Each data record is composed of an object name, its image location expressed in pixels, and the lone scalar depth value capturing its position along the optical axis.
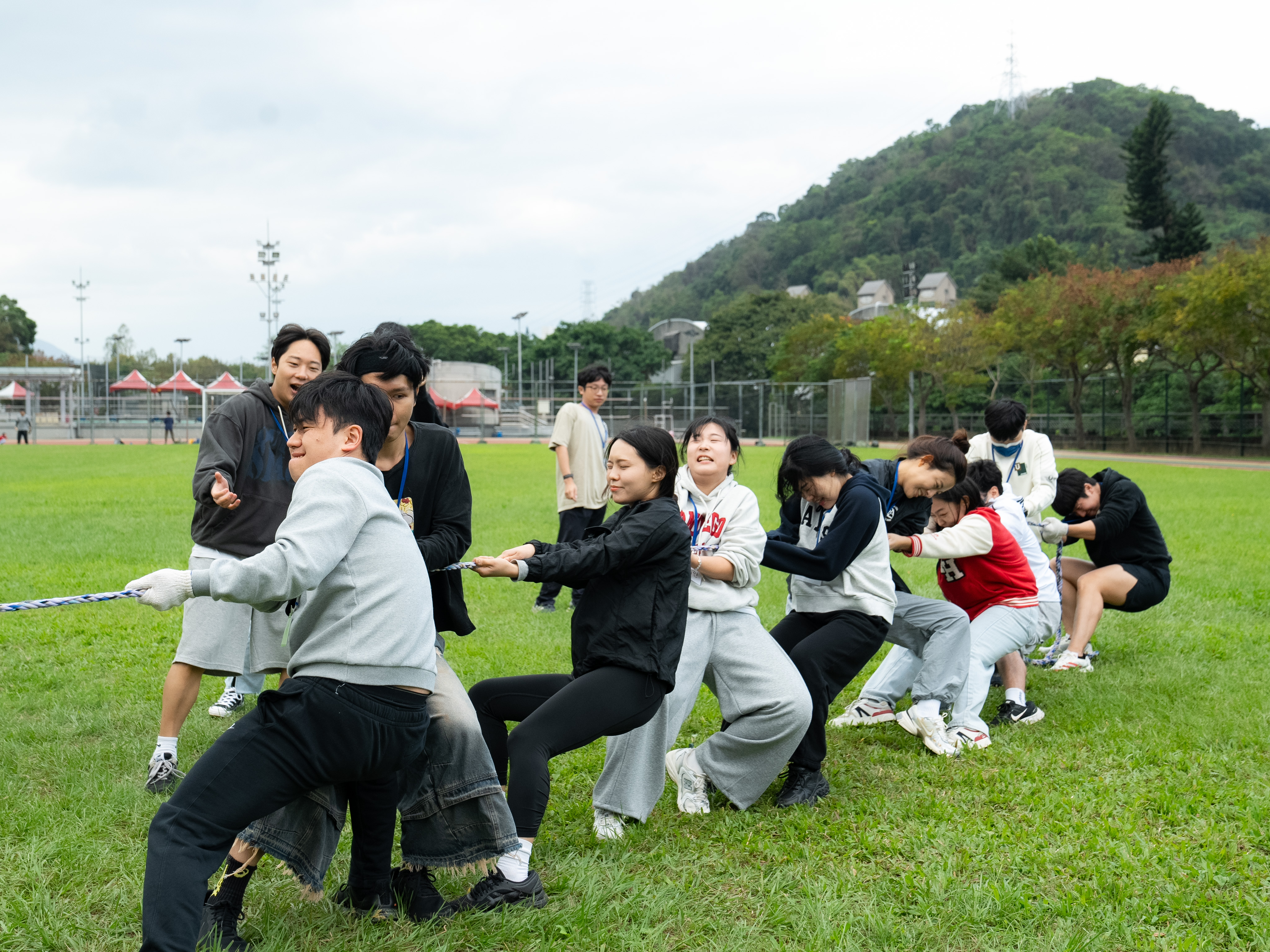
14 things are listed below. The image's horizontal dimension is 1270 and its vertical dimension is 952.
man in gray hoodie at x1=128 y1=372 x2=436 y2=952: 2.25
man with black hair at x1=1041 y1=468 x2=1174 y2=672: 6.06
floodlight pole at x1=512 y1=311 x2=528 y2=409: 56.66
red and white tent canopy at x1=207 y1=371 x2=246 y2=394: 47.19
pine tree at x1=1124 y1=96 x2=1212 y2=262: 51.04
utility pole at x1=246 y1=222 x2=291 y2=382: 36.28
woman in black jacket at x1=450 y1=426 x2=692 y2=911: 3.13
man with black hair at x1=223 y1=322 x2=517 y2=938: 2.71
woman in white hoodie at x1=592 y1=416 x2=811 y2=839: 3.68
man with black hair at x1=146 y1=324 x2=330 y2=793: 3.86
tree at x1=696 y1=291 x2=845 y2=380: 74.31
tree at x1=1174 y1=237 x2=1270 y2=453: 28.31
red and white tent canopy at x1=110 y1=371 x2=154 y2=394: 49.31
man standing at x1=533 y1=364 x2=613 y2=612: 7.92
